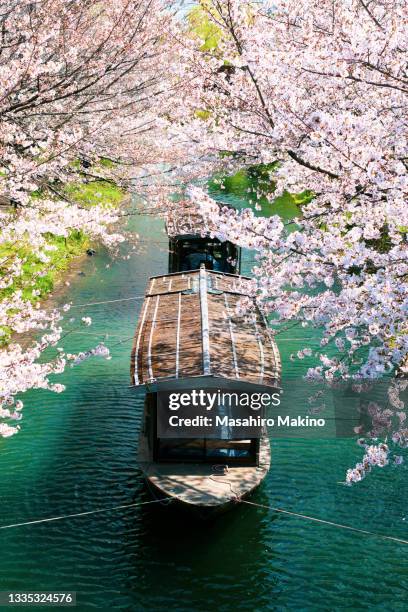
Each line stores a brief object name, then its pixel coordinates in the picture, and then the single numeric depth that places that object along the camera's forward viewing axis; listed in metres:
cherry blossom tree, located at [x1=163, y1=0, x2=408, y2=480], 7.92
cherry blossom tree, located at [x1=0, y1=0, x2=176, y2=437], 10.20
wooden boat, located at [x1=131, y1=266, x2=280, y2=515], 11.74
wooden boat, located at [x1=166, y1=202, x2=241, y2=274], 20.86
